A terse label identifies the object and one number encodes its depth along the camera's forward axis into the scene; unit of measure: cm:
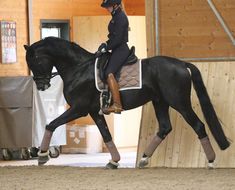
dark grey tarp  2444
